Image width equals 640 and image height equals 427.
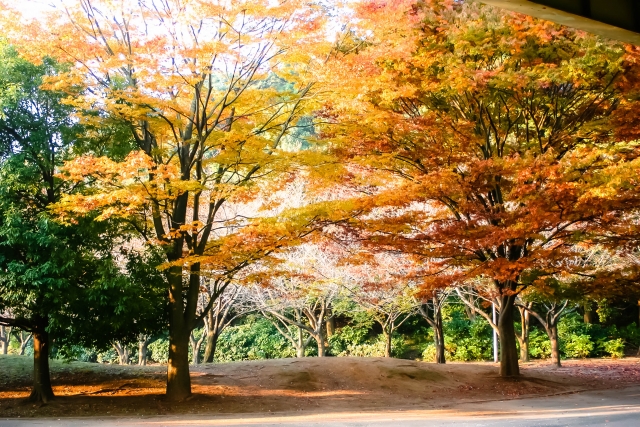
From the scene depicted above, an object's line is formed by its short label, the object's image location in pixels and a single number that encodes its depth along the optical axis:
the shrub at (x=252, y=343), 25.03
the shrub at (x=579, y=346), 23.08
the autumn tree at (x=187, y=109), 10.47
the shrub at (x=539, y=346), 23.30
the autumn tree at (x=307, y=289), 19.36
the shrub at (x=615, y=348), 22.73
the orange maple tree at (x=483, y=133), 10.85
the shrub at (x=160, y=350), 25.75
